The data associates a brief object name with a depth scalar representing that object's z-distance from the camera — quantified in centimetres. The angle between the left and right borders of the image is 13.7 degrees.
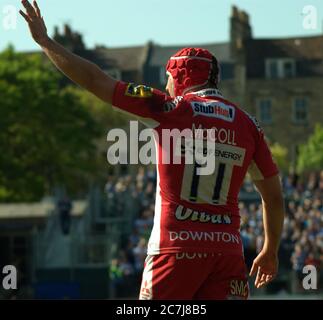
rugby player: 800
